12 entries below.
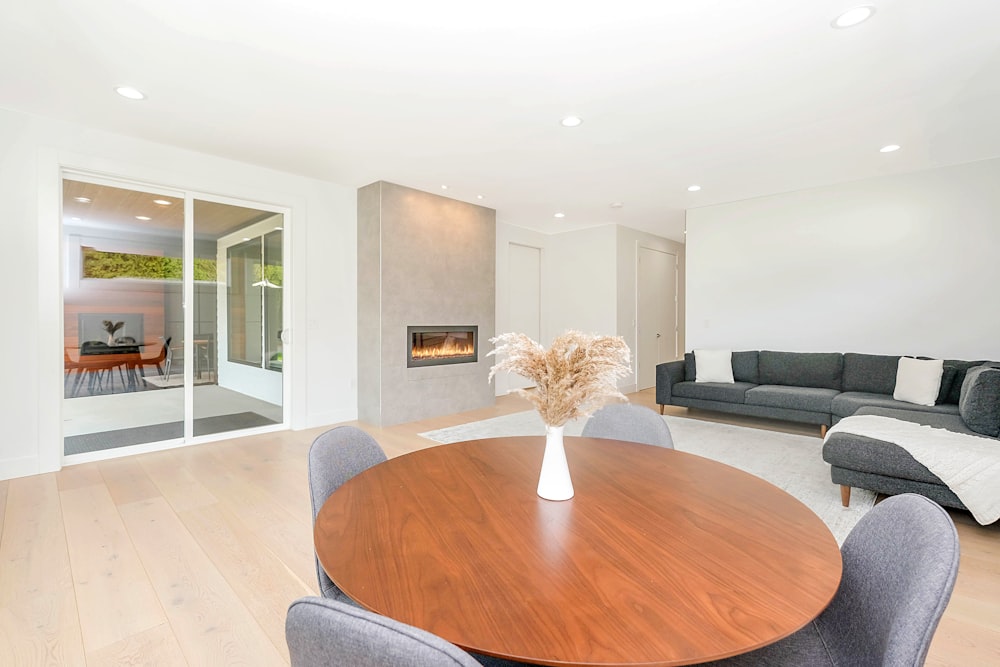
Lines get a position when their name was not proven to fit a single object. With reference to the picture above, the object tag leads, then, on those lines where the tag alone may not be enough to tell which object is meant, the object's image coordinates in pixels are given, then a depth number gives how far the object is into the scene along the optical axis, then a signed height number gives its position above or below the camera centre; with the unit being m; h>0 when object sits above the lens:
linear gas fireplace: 5.07 -0.21
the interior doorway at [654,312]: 7.20 +0.26
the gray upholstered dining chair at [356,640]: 0.53 -0.38
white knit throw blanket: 2.28 -0.69
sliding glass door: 3.62 +0.10
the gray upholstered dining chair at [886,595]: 0.69 -0.47
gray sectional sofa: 2.58 -0.64
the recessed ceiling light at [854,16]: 2.10 +1.46
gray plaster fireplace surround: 4.77 +0.29
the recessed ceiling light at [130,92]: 2.86 +1.49
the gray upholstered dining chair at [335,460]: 1.29 -0.42
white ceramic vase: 1.17 -0.37
